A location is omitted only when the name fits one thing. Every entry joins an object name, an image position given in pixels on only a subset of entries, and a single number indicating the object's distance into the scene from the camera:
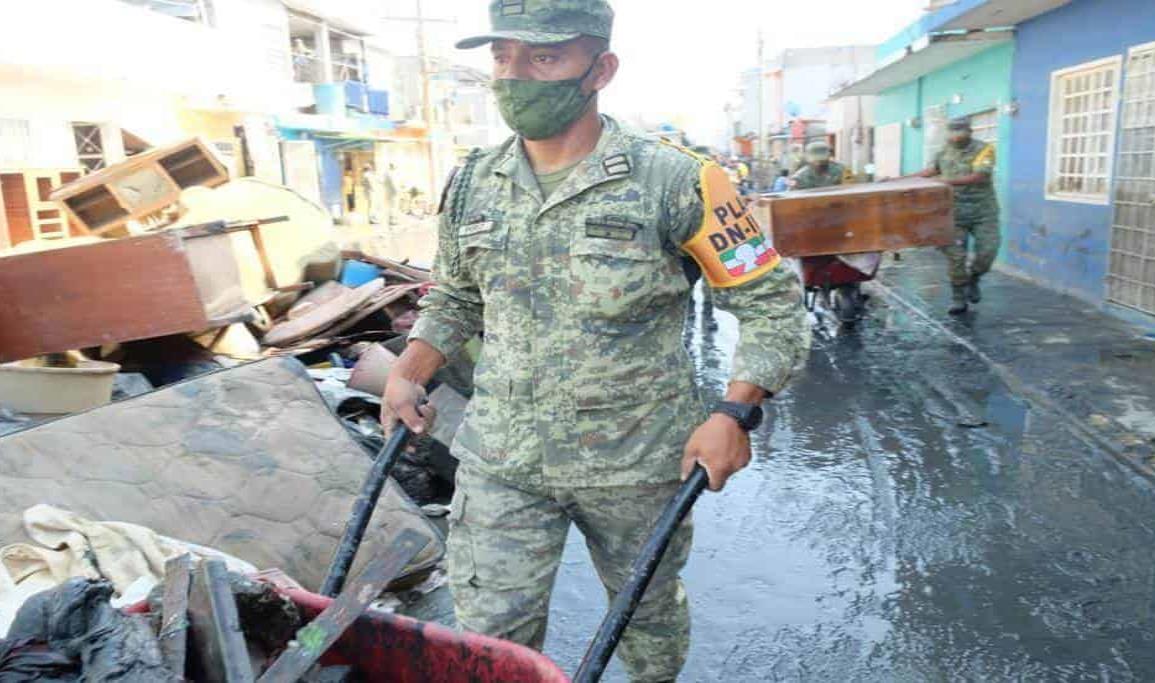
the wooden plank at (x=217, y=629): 1.55
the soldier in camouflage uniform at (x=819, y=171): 9.17
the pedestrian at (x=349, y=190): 33.22
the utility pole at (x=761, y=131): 28.96
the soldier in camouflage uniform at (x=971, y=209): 8.62
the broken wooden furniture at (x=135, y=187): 8.55
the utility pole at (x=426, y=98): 35.22
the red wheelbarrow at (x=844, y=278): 7.71
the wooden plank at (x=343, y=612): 1.58
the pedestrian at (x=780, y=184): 16.60
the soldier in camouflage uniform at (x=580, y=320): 2.09
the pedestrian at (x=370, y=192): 32.38
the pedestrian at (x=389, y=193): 33.25
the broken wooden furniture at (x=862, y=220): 7.17
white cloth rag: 2.83
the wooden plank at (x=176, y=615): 1.58
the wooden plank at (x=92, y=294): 5.11
